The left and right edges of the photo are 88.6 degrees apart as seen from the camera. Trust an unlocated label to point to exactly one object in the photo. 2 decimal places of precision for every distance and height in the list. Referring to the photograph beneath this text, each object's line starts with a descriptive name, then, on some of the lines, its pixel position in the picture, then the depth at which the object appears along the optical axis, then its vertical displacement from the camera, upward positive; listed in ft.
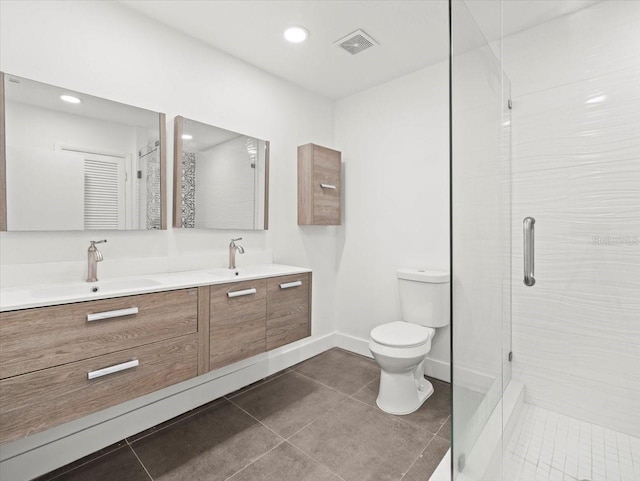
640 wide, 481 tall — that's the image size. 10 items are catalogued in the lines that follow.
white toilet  6.58 -2.02
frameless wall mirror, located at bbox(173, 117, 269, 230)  6.74 +1.42
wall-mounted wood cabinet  8.96 +1.61
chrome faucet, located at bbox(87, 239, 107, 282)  5.43 -0.32
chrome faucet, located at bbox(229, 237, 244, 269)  7.45 -0.24
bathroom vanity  3.84 -1.41
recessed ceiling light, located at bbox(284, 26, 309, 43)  6.77 +4.39
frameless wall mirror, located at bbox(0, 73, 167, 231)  4.91 +1.34
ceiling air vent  6.97 +4.41
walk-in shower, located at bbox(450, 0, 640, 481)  4.73 +0.02
